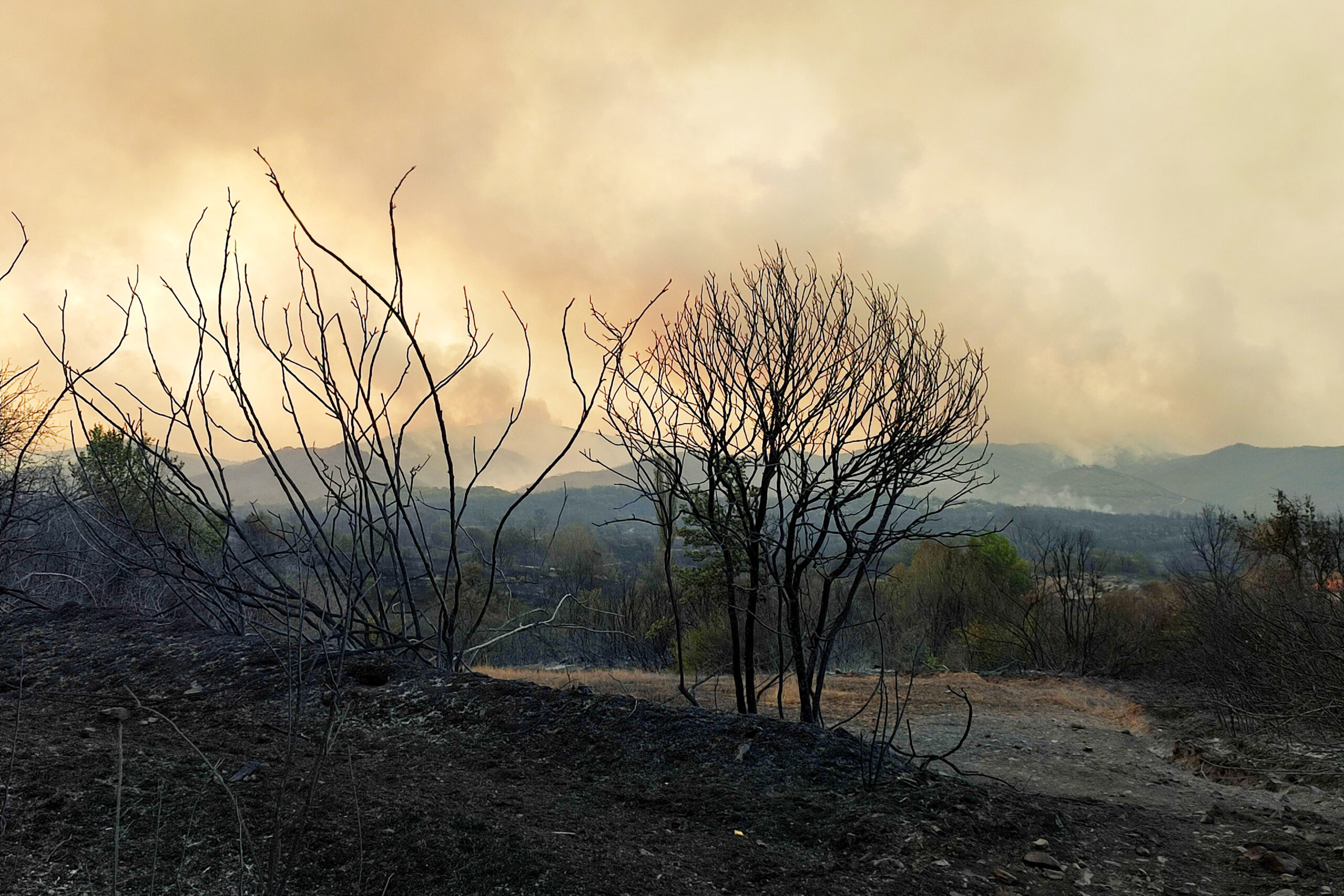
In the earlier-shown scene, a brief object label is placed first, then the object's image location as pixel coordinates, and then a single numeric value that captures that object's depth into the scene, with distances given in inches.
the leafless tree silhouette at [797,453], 214.1
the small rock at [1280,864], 125.4
